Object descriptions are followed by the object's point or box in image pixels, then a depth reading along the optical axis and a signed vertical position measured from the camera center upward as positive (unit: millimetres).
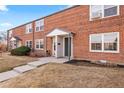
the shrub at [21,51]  10747 -596
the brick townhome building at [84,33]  5963 +1184
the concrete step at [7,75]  4840 -1756
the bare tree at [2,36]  23711 +2967
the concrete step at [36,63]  6228 -1303
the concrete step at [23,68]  5598 -1533
